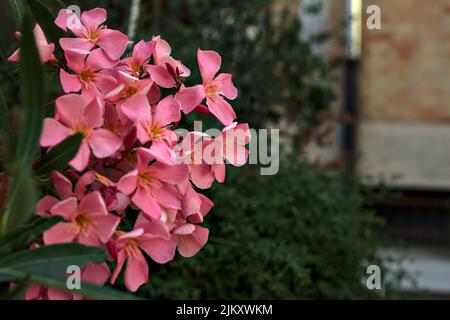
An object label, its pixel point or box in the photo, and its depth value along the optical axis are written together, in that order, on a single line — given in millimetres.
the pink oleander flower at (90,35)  1167
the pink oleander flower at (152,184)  1021
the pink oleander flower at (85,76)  1117
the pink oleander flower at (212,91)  1181
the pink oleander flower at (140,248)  1015
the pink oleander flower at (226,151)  1125
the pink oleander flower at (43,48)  1150
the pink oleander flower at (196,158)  1099
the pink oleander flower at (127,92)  1068
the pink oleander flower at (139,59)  1217
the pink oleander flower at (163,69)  1180
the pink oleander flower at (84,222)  958
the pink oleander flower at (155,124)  1040
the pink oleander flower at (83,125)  987
